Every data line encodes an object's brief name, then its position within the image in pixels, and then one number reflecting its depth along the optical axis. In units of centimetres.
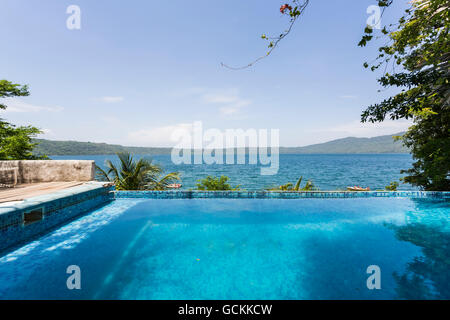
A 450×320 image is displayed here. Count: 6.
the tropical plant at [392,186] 928
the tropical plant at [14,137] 936
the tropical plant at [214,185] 806
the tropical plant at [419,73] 377
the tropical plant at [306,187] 892
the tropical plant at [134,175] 771
